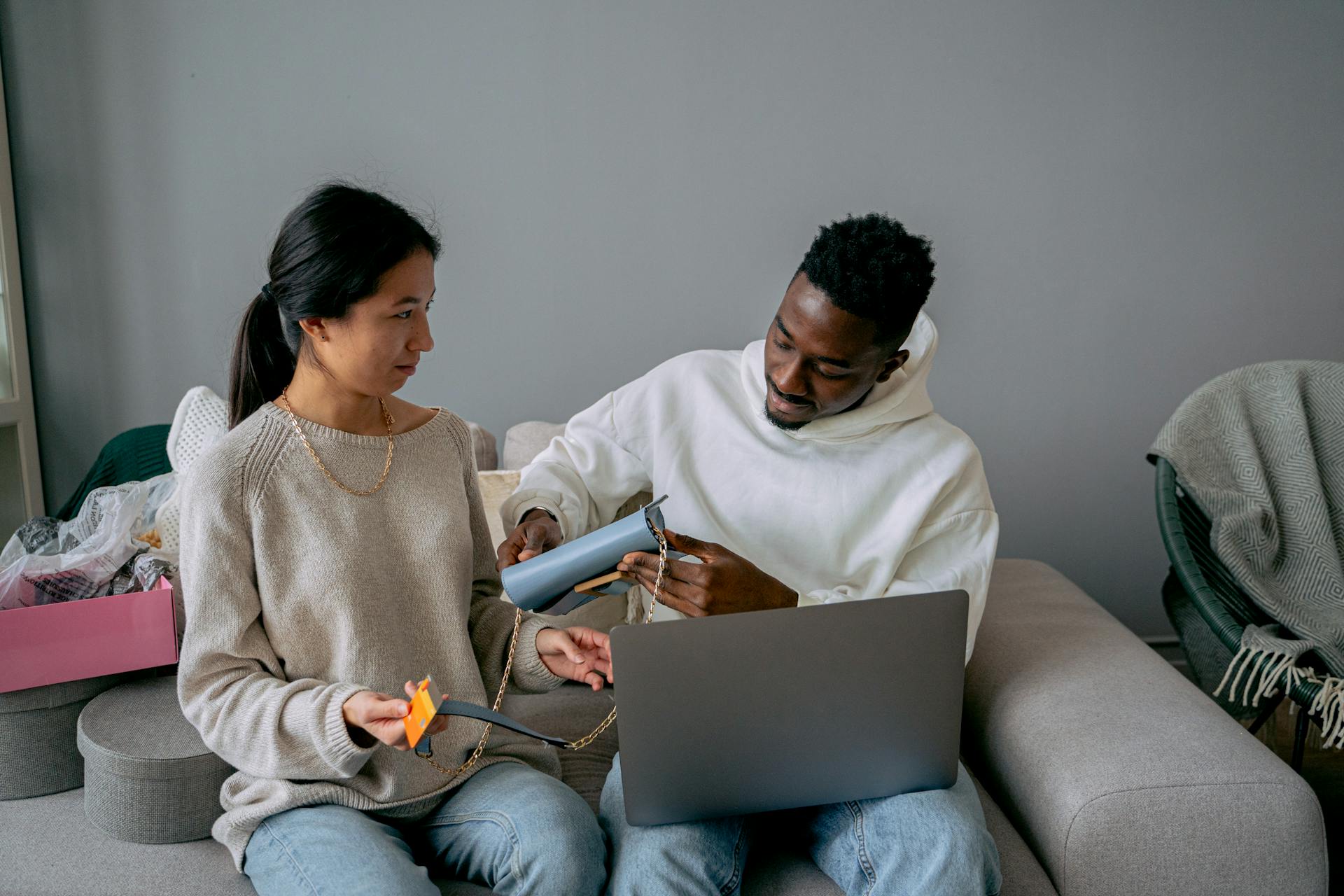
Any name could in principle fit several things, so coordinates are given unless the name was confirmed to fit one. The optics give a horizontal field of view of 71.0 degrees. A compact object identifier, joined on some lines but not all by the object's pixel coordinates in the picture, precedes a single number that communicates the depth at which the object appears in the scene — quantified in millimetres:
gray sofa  1125
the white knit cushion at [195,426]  1760
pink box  1188
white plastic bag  1243
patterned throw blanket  1690
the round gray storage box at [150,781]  1141
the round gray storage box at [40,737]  1222
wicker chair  1700
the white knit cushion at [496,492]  1757
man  1313
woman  1004
